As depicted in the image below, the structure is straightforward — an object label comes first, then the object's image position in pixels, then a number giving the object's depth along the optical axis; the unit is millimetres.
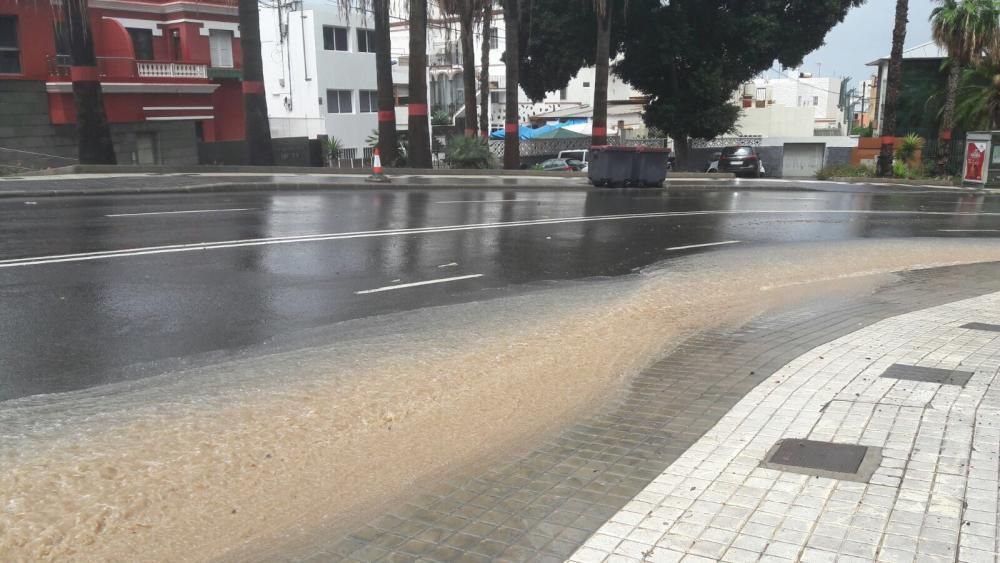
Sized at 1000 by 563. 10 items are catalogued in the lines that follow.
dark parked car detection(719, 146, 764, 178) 36781
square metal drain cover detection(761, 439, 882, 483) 4391
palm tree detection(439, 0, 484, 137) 31609
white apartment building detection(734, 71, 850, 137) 58000
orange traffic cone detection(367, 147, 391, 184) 23359
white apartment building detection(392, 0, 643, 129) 65688
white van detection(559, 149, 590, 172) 41488
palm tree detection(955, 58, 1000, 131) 32531
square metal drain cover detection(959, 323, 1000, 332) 7522
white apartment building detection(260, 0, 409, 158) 44719
